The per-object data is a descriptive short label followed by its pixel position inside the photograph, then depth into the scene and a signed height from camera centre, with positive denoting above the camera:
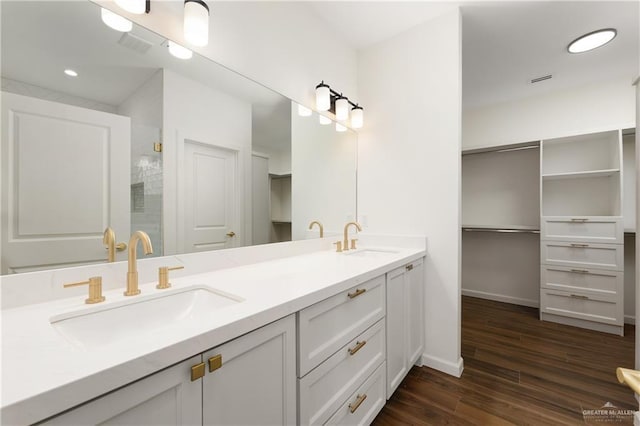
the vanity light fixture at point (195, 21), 1.11 +0.84
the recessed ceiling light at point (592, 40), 2.08 +1.46
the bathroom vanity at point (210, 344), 0.48 -0.34
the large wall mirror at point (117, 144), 0.82 +0.28
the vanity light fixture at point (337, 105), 1.94 +0.88
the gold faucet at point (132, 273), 0.89 -0.21
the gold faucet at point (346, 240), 2.06 -0.22
